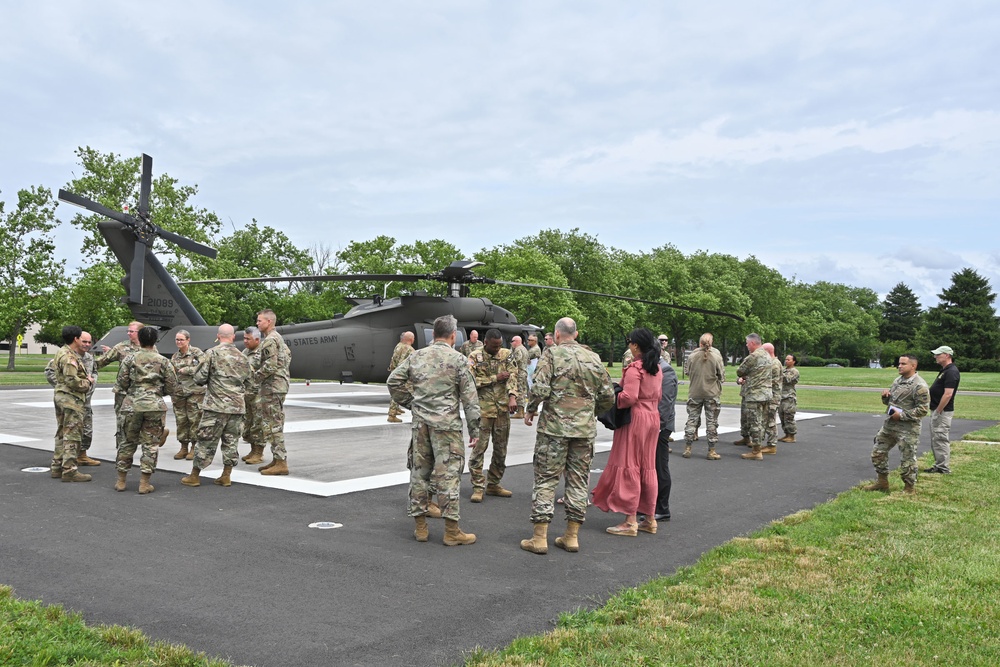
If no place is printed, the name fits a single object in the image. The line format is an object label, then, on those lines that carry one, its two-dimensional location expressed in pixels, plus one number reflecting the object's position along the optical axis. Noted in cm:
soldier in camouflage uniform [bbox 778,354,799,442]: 1320
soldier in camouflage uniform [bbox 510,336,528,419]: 1155
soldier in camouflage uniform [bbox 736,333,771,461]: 1104
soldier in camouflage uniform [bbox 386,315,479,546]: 582
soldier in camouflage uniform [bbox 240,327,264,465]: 921
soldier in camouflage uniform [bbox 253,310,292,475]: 861
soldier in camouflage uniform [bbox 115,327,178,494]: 753
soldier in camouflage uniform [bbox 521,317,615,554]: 577
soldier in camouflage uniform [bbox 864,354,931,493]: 812
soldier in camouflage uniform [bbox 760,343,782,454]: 1156
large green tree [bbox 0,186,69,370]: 3473
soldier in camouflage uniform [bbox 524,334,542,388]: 1645
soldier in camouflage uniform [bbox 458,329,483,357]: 1262
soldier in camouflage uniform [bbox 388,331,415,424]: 1465
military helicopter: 1570
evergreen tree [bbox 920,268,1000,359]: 5647
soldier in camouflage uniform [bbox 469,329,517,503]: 789
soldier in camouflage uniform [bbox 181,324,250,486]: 784
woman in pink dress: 632
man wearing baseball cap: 937
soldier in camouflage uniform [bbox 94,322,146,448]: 888
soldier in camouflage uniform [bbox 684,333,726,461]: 1107
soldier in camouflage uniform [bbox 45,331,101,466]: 835
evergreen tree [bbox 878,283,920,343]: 8777
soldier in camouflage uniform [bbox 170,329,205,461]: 958
